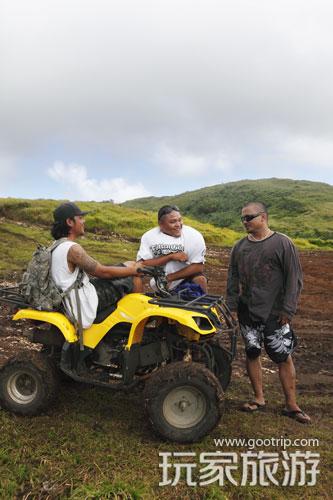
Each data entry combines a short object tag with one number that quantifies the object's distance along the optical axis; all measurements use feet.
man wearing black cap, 14.15
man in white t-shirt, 16.14
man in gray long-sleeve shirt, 15.78
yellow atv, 13.38
